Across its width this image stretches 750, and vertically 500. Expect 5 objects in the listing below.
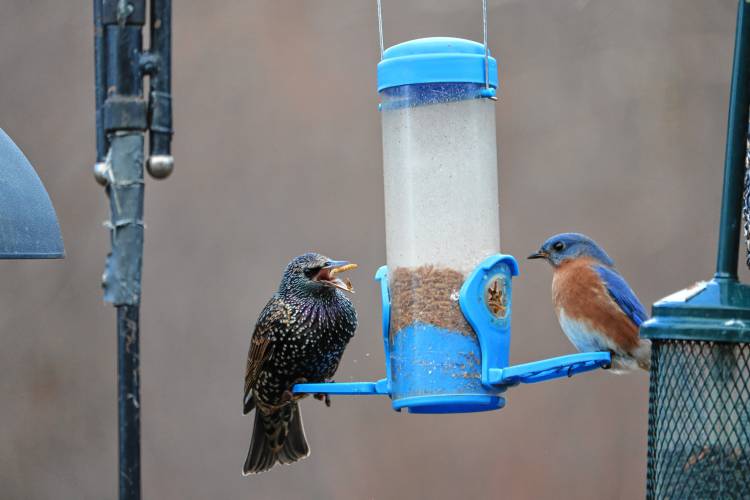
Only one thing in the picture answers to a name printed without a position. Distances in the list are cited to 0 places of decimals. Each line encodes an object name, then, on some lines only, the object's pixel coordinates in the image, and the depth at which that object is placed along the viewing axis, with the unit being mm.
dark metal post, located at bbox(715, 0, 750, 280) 7758
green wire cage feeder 7777
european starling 11461
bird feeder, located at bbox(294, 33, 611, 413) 9578
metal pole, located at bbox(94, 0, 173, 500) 6187
